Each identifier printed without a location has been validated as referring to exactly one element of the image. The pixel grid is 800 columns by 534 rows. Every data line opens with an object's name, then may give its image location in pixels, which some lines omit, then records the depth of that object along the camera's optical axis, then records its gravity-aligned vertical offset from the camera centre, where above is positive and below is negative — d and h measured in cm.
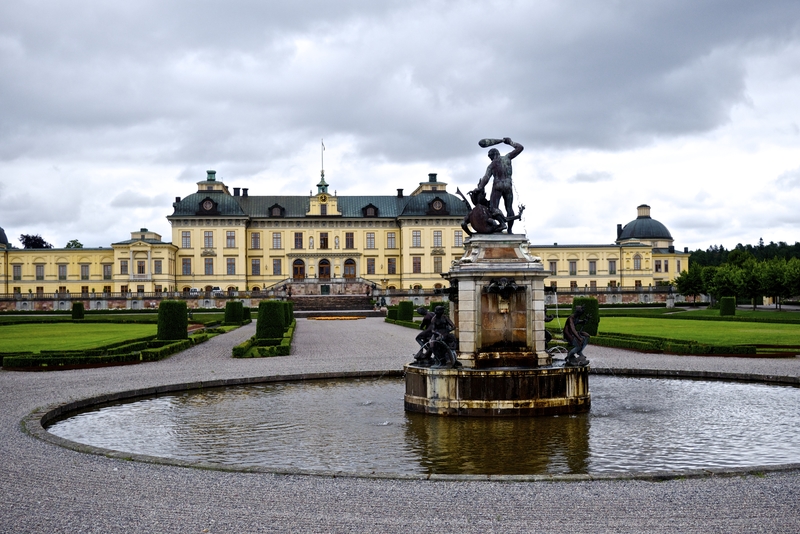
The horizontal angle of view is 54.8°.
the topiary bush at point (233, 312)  4400 -105
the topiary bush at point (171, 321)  2795 -95
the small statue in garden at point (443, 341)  1327 -89
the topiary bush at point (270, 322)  2727 -105
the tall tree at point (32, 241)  10638 +782
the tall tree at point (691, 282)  6675 +34
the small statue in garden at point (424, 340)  1359 -89
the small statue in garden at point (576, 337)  1338 -88
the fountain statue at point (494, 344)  1281 -96
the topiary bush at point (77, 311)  4697 -90
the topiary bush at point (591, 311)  2922 -91
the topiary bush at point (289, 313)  3675 -104
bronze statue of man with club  1408 +205
